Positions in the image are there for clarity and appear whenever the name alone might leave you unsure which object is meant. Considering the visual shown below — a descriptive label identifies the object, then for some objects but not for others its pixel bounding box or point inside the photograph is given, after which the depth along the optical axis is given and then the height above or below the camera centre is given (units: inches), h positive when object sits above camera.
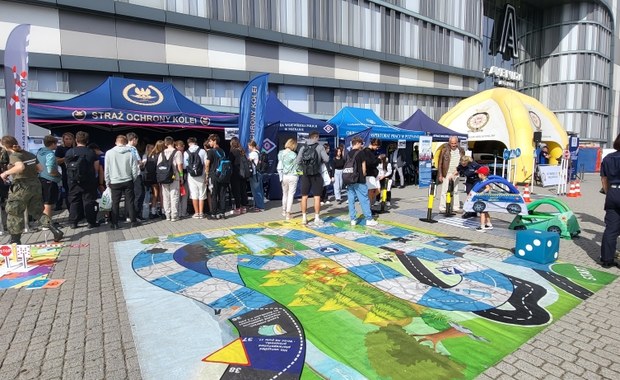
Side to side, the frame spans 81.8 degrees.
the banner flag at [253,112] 398.9 +47.5
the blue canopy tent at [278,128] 432.1 +32.6
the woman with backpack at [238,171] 351.6 -16.0
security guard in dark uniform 192.9 -27.9
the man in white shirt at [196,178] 316.7 -20.8
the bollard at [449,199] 342.3 -43.8
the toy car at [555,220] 262.4 -50.0
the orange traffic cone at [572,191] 514.3 -54.9
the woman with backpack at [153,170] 315.0 -13.1
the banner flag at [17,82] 284.4 +59.5
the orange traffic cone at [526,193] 334.4 -37.8
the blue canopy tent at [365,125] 518.6 +43.0
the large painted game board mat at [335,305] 109.8 -62.6
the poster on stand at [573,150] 620.1 +4.6
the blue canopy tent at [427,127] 655.8 +49.3
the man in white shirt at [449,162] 335.8 -8.1
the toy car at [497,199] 255.1 -33.9
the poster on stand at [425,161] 610.9 -13.1
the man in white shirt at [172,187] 311.1 -28.5
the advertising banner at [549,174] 653.3 -39.0
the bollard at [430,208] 324.2 -49.3
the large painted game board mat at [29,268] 175.8 -61.1
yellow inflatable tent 735.6 +68.3
